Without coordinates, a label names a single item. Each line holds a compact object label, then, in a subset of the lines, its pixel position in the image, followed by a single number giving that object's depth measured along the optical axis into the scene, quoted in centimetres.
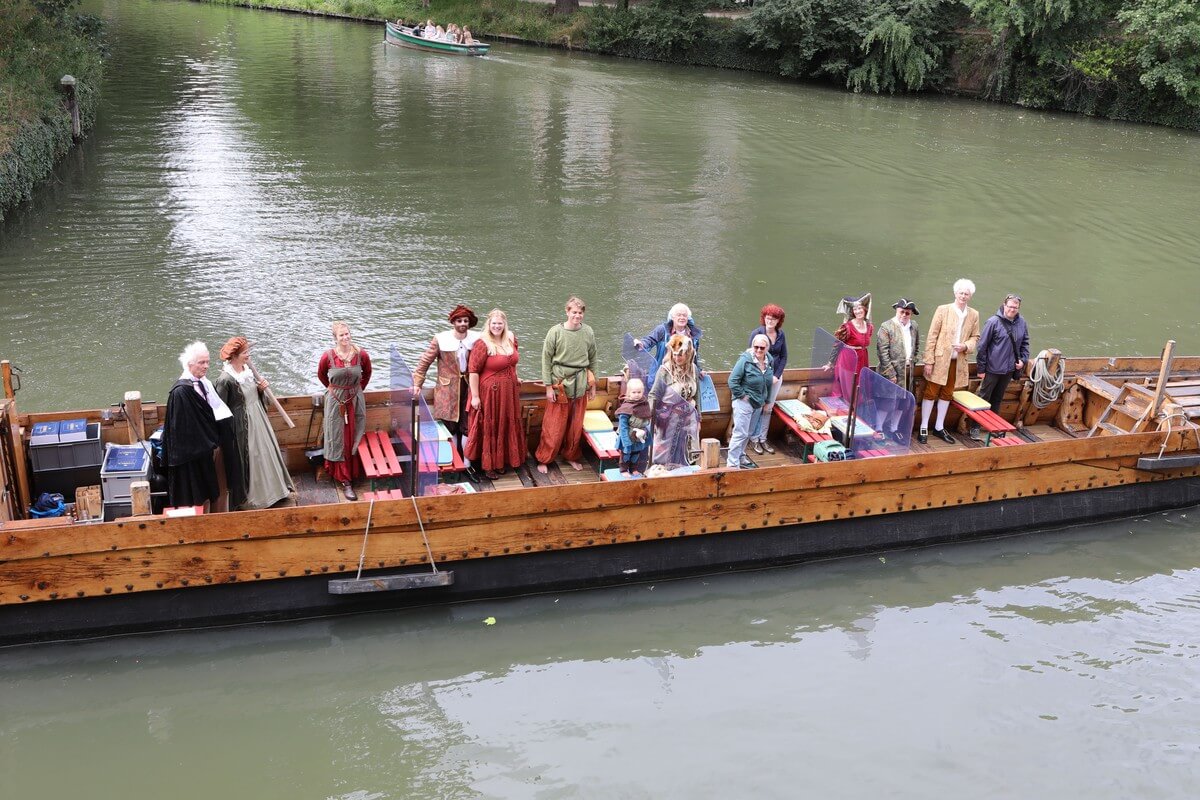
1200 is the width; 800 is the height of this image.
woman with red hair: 998
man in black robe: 788
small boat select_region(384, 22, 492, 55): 4156
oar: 838
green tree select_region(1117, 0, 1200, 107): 3092
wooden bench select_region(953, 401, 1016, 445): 1087
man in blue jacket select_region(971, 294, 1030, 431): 1084
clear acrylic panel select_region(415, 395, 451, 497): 895
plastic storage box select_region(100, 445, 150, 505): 795
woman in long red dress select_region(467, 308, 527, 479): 923
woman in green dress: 820
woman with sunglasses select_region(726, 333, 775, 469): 977
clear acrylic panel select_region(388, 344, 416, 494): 906
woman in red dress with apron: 880
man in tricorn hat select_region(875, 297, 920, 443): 1063
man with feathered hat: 941
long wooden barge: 773
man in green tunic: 946
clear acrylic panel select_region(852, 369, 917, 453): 980
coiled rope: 1122
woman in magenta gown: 1062
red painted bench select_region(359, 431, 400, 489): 892
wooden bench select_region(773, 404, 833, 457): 1025
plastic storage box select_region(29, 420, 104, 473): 839
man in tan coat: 1066
